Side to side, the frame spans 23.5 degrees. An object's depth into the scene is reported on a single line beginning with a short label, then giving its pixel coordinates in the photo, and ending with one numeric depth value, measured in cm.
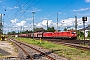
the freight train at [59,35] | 6406
